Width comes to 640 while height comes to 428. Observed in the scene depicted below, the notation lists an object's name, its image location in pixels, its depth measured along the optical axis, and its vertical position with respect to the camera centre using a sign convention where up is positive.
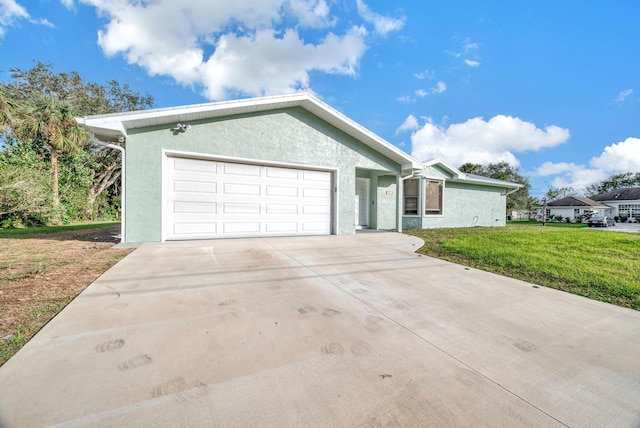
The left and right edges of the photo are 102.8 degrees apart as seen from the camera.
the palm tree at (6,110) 9.98 +4.14
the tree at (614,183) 46.35 +6.11
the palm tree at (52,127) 12.80 +4.42
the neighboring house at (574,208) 32.25 +0.97
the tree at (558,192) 41.75 +3.96
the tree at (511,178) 35.19 +5.38
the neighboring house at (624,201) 32.88 +1.90
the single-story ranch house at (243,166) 6.46 +1.48
